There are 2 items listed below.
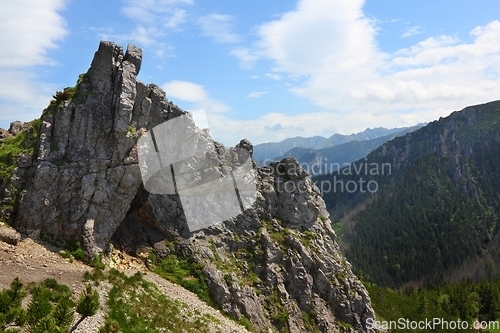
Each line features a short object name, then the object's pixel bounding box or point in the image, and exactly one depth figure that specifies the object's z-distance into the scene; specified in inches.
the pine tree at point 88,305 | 769.6
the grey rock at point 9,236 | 1223.5
